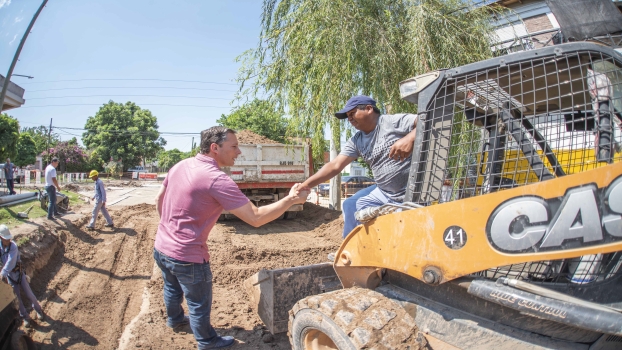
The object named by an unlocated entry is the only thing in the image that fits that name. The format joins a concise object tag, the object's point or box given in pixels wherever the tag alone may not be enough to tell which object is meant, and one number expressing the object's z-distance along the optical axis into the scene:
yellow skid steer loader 1.66
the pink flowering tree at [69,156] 37.56
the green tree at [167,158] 74.12
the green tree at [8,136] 17.14
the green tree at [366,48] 8.27
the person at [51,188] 9.80
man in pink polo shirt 3.17
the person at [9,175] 14.64
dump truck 11.02
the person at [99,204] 9.75
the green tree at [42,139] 48.00
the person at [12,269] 4.50
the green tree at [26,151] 30.09
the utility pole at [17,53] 9.25
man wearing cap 2.94
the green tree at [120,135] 42.56
